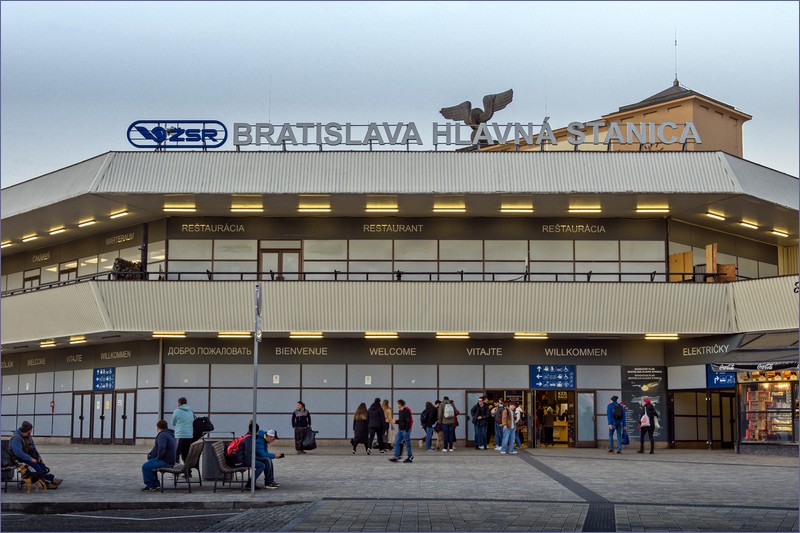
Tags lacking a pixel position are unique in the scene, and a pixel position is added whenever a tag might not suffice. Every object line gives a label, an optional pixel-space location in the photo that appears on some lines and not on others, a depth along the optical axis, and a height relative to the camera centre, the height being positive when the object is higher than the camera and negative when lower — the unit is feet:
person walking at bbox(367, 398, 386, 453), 103.71 -3.84
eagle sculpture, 137.80 +35.57
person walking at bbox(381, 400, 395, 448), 110.42 -4.28
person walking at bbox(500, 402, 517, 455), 106.42 -4.42
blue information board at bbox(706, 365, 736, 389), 112.16 +0.50
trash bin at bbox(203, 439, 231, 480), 66.80 -5.14
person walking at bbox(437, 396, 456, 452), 109.70 -3.72
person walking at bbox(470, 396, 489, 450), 114.01 -4.11
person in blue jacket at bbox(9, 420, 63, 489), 63.62 -4.46
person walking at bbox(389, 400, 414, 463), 90.79 -3.95
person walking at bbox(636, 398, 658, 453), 105.91 -3.66
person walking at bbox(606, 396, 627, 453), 106.01 -3.30
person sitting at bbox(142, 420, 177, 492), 63.57 -4.72
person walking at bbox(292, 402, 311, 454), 103.04 -3.89
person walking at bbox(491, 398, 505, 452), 110.93 -4.25
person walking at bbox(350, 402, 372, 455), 104.27 -4.65
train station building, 112.88 +10.17
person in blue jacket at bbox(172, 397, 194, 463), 80.64 -3.58
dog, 63.16 -5.85
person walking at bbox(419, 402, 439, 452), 108.58 -3.58
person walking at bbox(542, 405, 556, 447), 119.96 -4.59
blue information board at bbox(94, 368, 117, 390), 128.88 +0.07
